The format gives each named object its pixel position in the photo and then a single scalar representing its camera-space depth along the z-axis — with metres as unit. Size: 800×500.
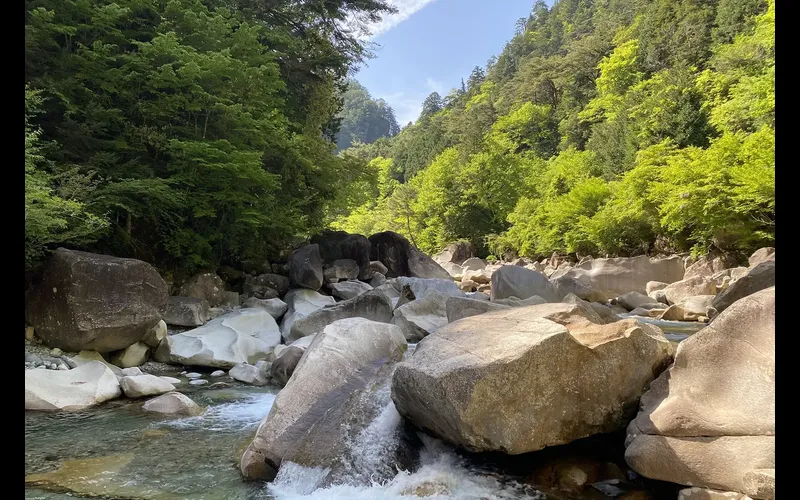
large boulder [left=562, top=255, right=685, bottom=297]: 18.78
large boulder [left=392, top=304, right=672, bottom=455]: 4.18
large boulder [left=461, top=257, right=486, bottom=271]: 31.52
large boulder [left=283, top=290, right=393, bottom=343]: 10.64
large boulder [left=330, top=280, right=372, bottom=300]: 15.59
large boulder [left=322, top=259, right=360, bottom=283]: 17.27
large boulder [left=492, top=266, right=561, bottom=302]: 14.52
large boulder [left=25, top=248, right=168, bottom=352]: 8.14
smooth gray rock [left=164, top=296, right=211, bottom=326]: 10.98
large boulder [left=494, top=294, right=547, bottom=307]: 12.48
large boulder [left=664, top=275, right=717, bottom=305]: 15.25
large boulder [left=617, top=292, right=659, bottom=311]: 15.88
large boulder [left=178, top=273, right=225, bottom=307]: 12.92
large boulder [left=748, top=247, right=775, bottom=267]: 14.82
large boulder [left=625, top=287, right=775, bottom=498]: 3.53
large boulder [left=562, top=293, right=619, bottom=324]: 8.78
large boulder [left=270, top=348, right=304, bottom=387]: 8.02
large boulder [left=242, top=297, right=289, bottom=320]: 12.84
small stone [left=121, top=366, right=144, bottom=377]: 8.16
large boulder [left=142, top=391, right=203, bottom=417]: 6.63
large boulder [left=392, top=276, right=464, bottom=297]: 13.38
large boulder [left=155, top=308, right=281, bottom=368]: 9.31
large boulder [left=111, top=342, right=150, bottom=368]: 8.82
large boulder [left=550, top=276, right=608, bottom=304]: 16.45
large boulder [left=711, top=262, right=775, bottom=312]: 10.05
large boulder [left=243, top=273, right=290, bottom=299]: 14.76
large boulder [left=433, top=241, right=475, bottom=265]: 36.28
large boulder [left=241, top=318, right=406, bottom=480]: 4.89
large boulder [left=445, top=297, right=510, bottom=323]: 8.95
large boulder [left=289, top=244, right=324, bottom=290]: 15.10
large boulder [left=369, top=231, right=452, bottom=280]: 20.55
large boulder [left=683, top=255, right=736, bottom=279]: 17.53
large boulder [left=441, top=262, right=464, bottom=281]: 30.69
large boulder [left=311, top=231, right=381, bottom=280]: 18.52
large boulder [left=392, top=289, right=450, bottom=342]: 10.09
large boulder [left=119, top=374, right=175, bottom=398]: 7.35
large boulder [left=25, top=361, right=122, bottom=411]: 6.59
